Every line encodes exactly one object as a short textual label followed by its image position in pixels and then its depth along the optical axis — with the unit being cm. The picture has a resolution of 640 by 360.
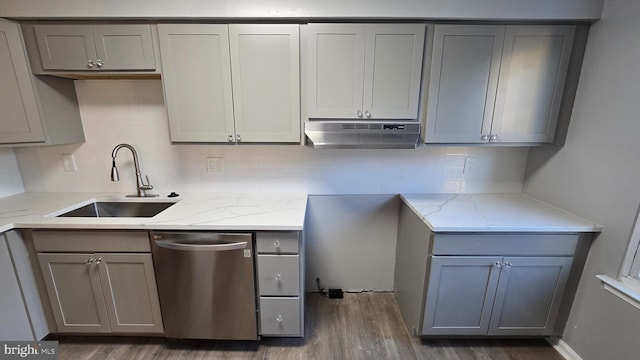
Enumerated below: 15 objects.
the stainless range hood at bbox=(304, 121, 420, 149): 167
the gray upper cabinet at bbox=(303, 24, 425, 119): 159
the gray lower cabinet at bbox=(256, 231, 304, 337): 158
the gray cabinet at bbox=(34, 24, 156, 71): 159
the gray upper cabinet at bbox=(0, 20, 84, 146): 160
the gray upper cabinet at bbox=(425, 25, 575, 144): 159
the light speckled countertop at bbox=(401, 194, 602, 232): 152
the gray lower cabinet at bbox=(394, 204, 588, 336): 156
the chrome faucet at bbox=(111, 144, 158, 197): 186
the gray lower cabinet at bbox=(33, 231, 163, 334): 158
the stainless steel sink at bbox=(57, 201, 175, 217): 204
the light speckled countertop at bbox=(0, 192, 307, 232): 153
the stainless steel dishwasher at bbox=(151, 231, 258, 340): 155
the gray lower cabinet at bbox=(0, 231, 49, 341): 151
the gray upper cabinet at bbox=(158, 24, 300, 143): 160
